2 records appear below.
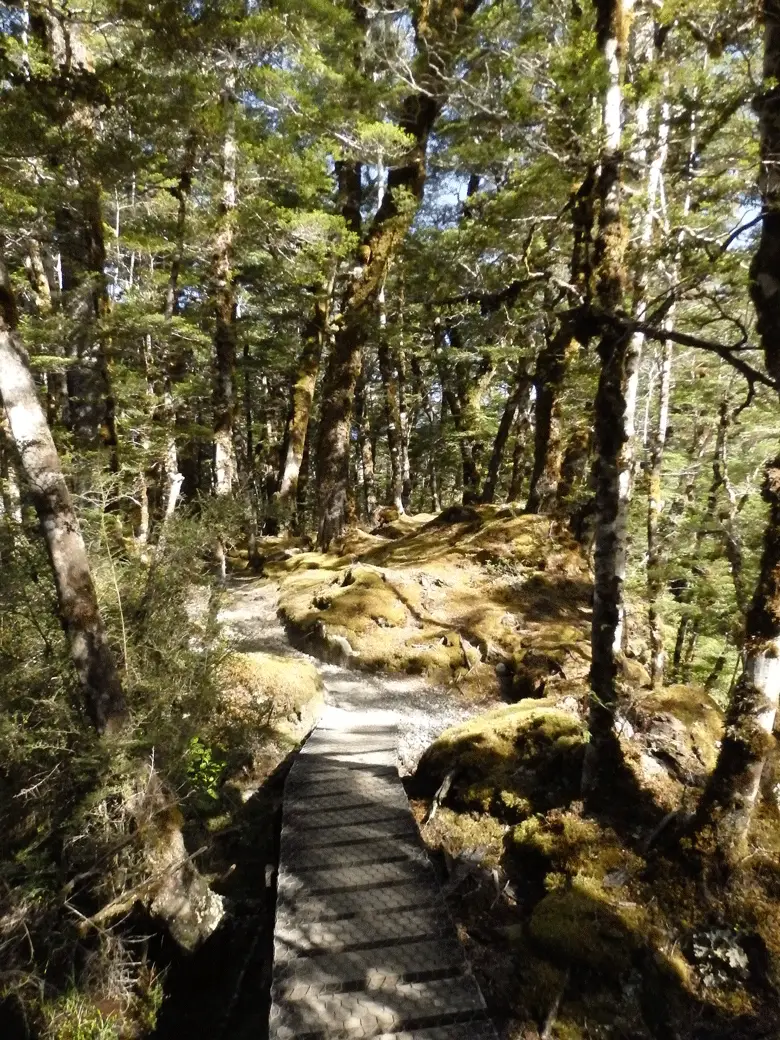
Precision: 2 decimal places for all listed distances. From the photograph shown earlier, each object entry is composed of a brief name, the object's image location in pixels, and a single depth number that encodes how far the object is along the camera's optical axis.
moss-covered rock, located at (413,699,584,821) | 6.26
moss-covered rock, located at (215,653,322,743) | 7.45
